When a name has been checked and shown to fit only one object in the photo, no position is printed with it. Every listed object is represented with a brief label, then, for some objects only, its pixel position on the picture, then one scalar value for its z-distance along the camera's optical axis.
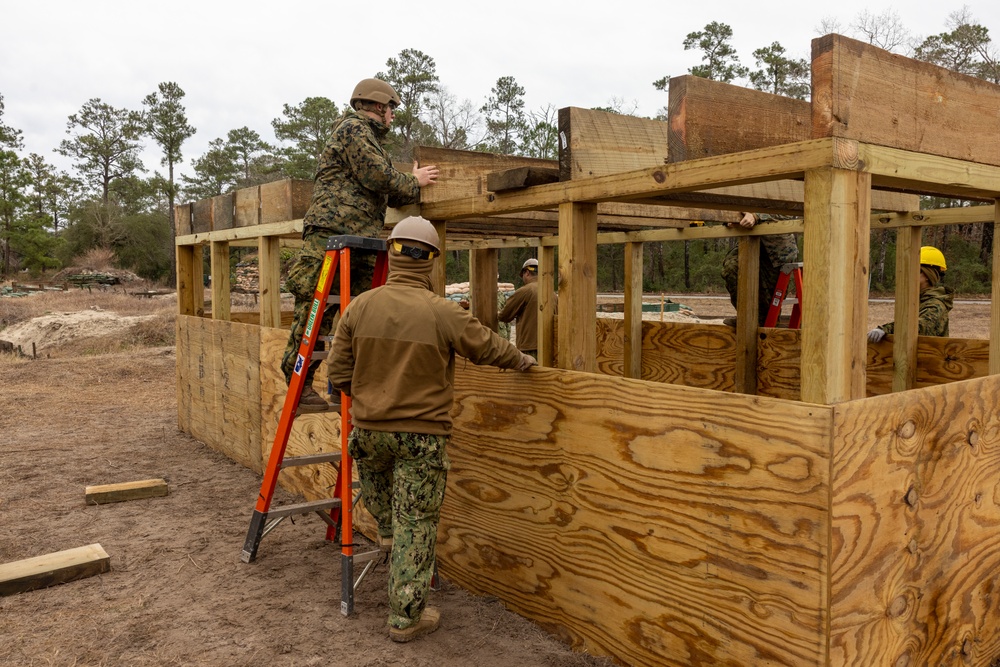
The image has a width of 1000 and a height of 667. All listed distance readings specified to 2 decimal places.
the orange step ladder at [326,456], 4.03
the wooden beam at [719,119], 2.93
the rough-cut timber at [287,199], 6.18
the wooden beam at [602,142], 3.56
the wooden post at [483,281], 9.84
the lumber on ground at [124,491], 6.20
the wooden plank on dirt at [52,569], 4.39
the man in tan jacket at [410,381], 3.56
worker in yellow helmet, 5.65
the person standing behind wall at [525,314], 8.94
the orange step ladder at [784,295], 6.86
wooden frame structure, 2.54
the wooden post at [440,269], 4.49
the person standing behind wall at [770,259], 6.89
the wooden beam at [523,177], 3.76
